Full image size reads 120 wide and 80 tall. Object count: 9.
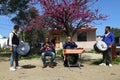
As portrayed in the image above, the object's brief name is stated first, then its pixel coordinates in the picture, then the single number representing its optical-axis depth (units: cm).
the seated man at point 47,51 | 471
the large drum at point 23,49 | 445
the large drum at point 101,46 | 474
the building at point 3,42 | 2080
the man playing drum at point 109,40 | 473
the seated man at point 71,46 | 475
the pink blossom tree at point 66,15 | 543
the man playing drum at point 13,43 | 433
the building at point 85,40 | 1341
